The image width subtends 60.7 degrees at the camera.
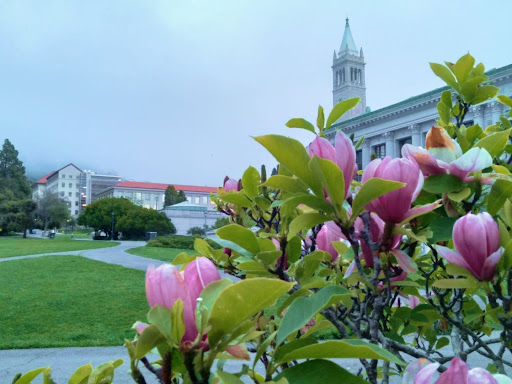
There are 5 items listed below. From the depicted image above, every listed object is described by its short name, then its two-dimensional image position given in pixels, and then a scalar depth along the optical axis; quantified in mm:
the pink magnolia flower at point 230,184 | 1430
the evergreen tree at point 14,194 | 38594
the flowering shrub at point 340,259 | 412
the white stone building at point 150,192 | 71000
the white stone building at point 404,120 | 18344
